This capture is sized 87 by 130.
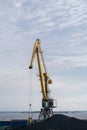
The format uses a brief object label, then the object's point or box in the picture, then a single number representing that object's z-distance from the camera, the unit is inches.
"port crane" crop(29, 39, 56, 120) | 3504.1
